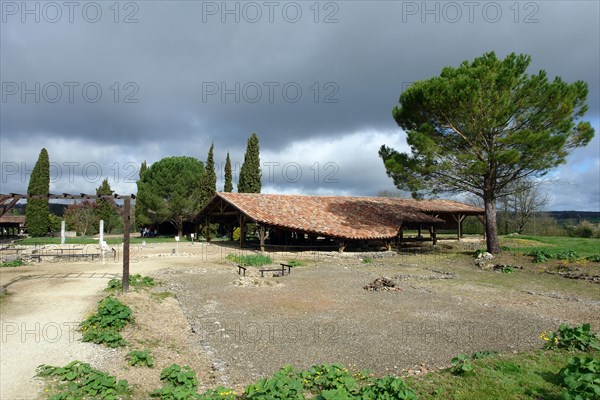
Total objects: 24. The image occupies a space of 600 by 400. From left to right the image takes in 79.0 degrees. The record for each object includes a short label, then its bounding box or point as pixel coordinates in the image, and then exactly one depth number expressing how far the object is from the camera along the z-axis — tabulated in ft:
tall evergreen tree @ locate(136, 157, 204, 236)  131.03
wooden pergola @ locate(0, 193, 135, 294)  33.97
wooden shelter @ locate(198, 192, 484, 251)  76.23
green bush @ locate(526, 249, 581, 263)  59.26
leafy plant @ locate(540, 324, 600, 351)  19.99
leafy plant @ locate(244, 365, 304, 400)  13.87
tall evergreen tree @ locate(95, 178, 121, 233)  164.13
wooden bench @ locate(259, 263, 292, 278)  46.19
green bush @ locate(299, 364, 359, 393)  15.25
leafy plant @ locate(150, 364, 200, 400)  15.21
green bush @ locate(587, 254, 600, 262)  54.70
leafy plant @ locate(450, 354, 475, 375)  16.53
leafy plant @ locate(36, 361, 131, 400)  15.02
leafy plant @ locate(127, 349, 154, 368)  18.92
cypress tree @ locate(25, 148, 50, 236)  124.16
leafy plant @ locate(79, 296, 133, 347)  21.58
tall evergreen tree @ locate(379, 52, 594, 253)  60.85
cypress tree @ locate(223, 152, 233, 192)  142.00
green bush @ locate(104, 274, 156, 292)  35.38
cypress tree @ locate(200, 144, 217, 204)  132.98
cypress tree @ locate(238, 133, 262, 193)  132.77
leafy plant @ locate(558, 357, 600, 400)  12.91
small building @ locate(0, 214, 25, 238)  135.64
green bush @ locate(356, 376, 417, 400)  13.57
